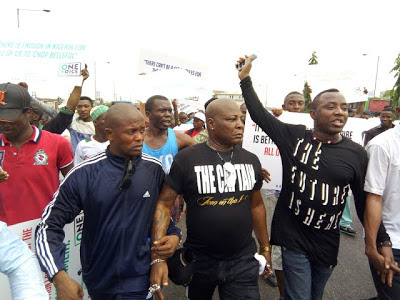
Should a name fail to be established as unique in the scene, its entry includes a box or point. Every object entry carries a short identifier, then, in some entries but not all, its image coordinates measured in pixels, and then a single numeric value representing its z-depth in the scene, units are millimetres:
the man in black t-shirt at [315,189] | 2211
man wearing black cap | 2354
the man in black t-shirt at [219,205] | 2098
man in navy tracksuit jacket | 1782
